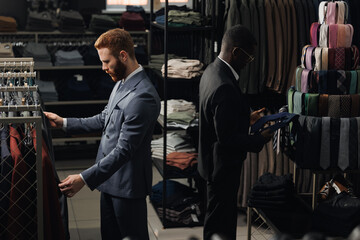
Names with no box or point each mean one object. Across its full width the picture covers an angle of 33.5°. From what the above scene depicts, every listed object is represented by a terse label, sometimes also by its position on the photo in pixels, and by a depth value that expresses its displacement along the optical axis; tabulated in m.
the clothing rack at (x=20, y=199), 3.17
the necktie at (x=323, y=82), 4.09
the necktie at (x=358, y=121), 4.08
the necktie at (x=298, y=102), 4.16
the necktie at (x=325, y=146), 4.09
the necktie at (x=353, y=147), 4.09
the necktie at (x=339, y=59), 4.11
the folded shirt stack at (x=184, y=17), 5.09
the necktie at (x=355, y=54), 4.14
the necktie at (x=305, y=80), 4.16
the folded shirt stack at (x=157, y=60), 5.59
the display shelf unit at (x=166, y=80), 5.02
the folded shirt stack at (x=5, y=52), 5.28
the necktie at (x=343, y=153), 4.12
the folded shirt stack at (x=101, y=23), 7.43
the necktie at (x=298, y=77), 4.26
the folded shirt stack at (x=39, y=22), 7.35
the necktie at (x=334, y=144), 4.09
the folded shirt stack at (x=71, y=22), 7.36
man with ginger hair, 3.28
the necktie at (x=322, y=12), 4.20
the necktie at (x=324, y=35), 4.12
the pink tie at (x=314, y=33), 4.21
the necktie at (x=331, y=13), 4.12
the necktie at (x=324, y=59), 4.10
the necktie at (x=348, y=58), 4.12
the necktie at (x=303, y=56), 4.27
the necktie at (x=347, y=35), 4.12
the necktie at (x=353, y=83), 4.09
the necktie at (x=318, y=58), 4.12
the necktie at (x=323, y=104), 4.08
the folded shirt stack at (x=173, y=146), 5.39
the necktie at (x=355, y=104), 4.07
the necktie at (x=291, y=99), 4.28
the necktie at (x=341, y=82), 4.08
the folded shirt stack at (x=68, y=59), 7.18
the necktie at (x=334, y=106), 4.06
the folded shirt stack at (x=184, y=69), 5.18
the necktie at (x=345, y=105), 4.07
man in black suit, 3.90
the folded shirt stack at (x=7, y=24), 7.13
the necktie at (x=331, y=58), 4.10
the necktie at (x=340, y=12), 4.12
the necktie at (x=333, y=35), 4.11
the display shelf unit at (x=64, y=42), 7.27
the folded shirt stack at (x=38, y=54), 7.06
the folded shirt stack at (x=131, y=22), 7.46
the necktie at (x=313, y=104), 4.09
